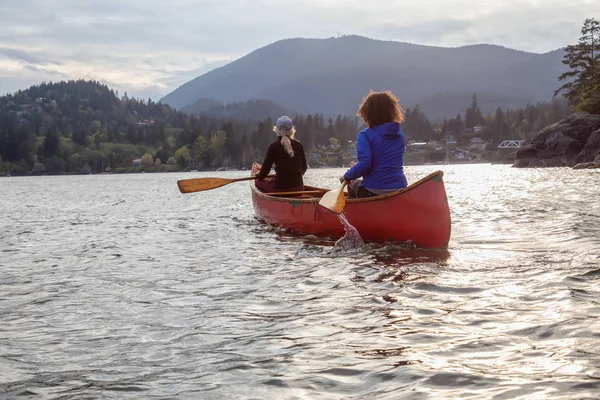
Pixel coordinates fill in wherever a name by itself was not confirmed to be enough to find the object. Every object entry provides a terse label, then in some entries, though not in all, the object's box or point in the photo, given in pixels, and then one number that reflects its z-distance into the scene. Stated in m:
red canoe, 9.78
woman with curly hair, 10.27
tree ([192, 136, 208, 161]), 179.00
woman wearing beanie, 14.46
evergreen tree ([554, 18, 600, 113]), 91.00
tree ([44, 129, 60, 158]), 173.50
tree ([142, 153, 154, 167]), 181.50
